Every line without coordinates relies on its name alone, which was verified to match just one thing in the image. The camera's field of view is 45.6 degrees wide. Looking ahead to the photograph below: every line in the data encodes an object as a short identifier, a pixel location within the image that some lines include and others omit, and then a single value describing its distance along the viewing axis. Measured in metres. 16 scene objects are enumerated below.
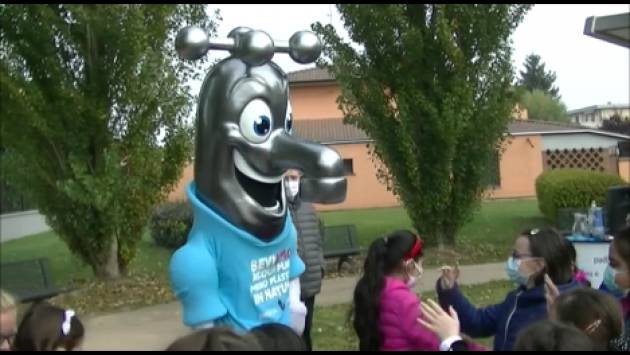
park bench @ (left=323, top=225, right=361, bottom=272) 11.47
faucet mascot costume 3.29
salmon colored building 28.38
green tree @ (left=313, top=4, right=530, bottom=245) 11.84
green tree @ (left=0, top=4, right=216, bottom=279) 9.46
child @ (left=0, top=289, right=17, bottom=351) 2.96
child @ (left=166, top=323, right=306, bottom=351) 1.83
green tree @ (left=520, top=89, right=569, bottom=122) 67.19
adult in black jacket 5.11
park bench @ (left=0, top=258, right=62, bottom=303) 8.95
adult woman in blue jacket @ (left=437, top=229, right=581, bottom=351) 3.52
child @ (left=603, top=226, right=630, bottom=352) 3.06
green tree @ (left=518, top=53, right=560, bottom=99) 78.12
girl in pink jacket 3.45
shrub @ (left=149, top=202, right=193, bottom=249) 14.59
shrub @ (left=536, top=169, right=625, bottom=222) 15.39
